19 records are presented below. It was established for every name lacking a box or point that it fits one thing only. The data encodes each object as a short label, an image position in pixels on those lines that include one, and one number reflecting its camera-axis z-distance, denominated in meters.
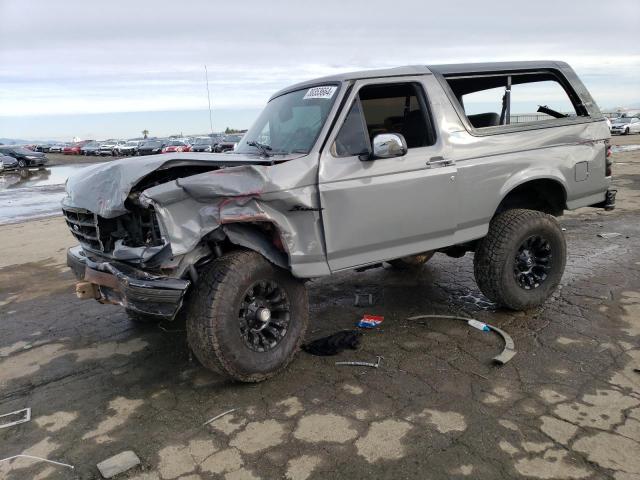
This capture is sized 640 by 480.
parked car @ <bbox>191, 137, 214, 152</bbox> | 36.01
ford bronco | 3.39
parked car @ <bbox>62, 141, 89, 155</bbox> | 54.31
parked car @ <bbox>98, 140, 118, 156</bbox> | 48.03
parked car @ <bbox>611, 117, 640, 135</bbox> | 36.91
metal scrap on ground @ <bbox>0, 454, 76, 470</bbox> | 2.91
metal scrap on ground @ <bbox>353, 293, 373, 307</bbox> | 5.32
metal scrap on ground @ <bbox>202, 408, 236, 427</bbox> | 3.27
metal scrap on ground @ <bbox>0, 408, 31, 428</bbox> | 3.37
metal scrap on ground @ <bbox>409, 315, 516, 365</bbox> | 3.84
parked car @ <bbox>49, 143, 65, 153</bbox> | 61.69
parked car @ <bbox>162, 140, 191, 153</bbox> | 34.67
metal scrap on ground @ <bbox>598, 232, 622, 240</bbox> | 7.48
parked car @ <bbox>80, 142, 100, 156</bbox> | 50.89
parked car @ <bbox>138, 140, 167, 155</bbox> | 40.81
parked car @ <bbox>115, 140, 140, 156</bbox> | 45.16
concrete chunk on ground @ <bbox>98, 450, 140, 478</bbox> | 2.80
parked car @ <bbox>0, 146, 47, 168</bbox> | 34.53
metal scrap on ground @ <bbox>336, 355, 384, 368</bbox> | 3.90
